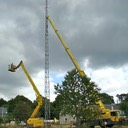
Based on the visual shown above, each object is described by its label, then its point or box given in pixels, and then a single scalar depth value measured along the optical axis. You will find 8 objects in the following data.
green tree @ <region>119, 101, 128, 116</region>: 85.47
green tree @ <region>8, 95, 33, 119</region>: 140.38
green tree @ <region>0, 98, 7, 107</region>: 167.38
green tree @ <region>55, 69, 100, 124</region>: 36.62
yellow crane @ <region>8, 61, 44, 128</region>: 59.10
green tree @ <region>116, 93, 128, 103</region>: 155.80
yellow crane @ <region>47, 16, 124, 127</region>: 52.85
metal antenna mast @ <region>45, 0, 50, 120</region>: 51.94
